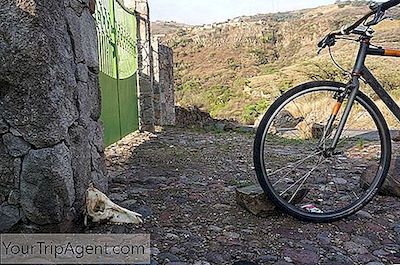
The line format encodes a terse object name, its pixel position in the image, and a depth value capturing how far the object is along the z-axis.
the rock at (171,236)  2.04
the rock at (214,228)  2.17
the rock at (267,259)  1.88
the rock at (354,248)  2.03
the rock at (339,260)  1.91
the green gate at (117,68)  4.12
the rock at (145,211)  2.33
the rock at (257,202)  2.37
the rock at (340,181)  3.10
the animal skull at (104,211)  2.12
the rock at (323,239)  2.11
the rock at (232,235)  2.09
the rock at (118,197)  2.60
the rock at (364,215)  2.47
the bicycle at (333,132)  2.36
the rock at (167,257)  1.83
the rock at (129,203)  2.47
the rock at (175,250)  1.90
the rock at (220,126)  7.45
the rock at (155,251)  1.87
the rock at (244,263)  1.82
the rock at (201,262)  1.82
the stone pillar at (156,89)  6.71
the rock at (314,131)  5.32
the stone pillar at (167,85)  7.12
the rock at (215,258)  1.85
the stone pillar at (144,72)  6.32
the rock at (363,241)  2.12
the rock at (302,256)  1.91
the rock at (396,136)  5.57
